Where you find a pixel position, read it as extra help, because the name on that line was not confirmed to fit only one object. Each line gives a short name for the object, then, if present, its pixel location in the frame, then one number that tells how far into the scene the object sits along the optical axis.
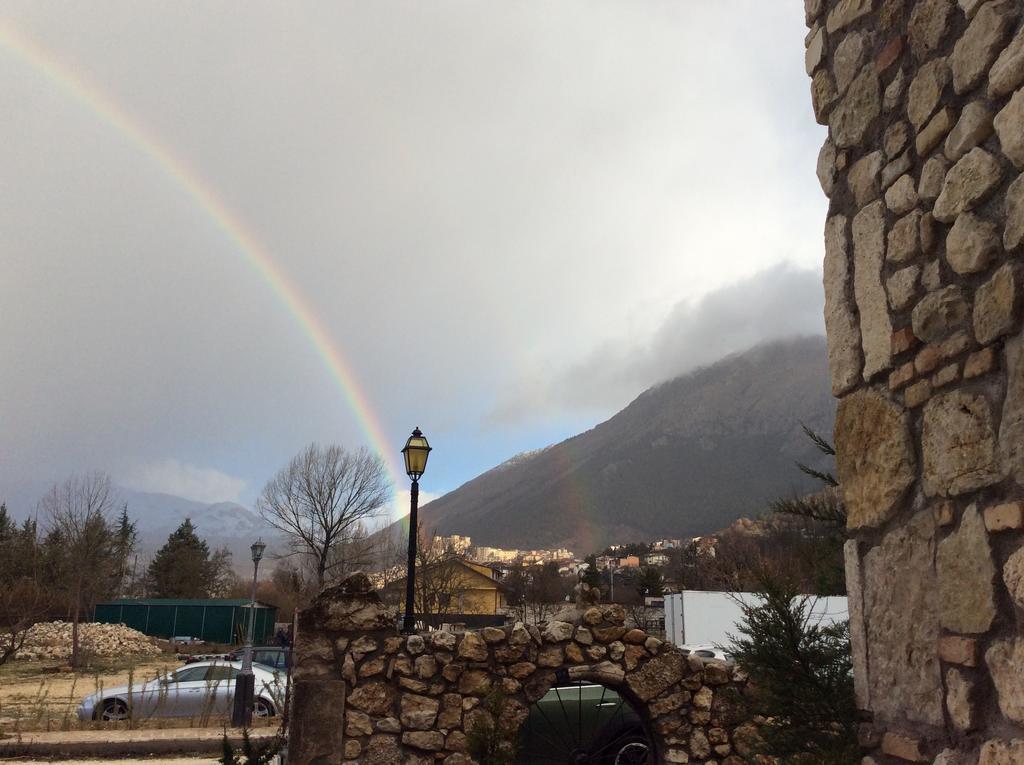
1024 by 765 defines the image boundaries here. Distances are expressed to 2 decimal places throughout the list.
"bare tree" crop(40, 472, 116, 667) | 29.25
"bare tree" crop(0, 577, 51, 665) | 17.19
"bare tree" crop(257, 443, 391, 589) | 35.16
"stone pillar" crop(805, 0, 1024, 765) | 2.18
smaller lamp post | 11.07
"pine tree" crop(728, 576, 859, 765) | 2.90
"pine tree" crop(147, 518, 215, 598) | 51.34
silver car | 12.04
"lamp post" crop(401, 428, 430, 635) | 10.02
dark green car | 6.61
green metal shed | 36.09
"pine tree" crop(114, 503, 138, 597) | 43.34
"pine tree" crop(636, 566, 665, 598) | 43.75
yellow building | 30.39
